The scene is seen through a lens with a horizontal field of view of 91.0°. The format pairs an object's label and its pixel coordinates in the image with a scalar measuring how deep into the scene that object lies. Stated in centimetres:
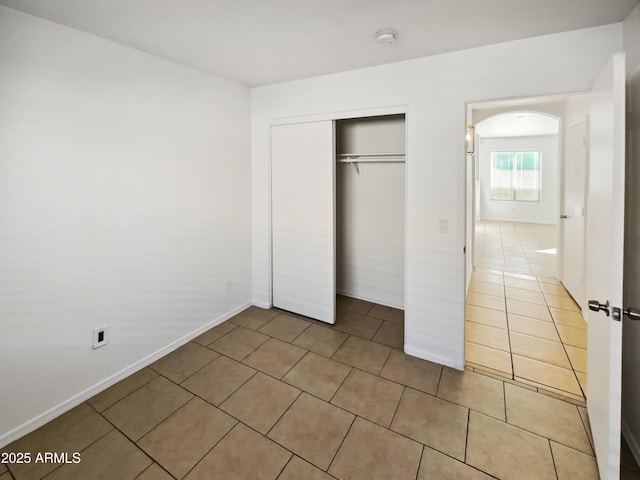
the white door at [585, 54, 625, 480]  128
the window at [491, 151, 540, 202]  957
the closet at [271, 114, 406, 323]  309
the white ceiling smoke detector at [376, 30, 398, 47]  199
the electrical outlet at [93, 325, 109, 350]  216
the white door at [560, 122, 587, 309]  341
